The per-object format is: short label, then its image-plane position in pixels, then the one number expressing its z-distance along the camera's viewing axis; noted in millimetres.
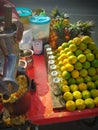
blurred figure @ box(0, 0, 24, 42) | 878
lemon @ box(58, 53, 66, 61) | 1624
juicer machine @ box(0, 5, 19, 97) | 748
